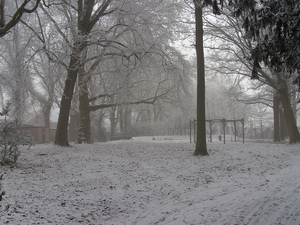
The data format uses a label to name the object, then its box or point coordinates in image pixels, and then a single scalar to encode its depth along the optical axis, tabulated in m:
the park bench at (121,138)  24.08
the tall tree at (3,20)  8.77
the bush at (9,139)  7.64
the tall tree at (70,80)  12.91
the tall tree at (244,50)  17.00
